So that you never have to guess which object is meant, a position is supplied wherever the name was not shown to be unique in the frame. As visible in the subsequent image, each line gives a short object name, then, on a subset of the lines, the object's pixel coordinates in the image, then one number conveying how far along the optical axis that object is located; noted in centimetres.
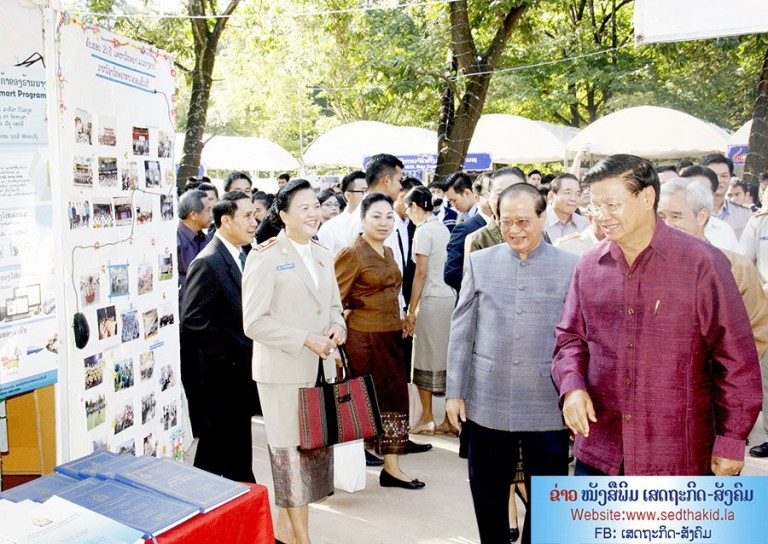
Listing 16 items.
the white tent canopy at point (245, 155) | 1889
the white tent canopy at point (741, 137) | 1398
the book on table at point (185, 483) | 254
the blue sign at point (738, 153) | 1392
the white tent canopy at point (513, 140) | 1371
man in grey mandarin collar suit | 327
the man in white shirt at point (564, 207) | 545
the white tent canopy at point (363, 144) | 1392
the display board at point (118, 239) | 316
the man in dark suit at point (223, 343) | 437
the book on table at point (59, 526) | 219
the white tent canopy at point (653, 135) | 1154
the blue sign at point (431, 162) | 1434
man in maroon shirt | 245
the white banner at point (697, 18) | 290
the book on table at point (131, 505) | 232
